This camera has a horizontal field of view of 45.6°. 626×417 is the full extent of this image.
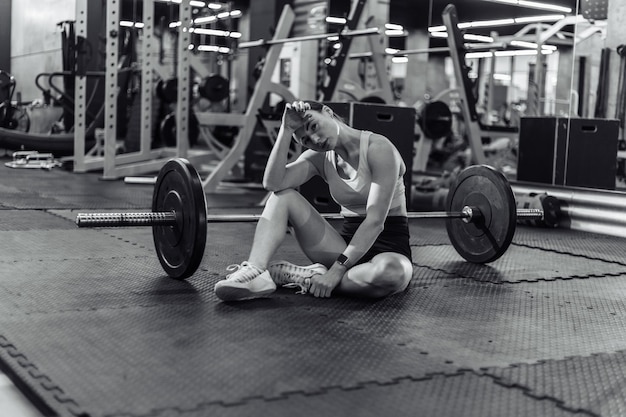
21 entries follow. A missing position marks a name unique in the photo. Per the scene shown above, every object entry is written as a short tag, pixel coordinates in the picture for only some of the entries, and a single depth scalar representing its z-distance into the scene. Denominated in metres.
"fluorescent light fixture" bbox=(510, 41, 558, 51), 6.66
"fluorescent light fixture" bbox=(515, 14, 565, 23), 5.85
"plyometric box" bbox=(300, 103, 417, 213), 4.54
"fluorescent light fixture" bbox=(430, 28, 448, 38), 7.11
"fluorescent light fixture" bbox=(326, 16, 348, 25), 7.21
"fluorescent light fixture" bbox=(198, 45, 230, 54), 7.36
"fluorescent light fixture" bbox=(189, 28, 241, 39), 6.89
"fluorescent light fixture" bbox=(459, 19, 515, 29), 6.60
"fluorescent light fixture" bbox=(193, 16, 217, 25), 7.09
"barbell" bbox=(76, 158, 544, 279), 2.38
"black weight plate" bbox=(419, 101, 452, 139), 6.85
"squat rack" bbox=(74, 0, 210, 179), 6.31
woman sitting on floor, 2.26
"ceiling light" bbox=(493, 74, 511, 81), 10.09
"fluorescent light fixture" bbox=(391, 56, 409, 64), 7.73
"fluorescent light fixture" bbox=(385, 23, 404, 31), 7.63
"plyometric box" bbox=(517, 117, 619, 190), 4.79
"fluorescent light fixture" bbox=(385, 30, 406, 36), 7.40
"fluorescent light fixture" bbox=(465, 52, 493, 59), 7.49
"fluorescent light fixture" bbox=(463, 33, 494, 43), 6.75
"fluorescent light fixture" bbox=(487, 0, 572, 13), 5.67
